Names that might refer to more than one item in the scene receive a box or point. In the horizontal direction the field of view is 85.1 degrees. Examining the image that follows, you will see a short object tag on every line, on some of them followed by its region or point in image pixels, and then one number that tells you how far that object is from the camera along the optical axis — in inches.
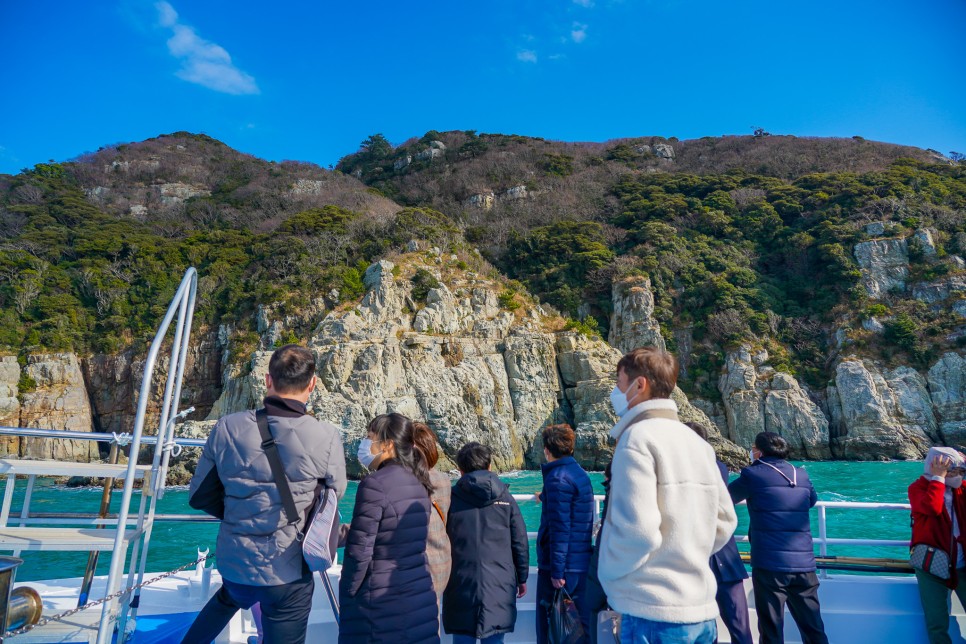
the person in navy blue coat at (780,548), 112.2
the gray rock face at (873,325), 1157.7
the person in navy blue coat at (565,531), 109.0
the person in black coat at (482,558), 103.0
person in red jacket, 119.9
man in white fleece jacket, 62.4
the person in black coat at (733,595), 109.3
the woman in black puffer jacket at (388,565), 83.4
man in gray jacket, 82.5
